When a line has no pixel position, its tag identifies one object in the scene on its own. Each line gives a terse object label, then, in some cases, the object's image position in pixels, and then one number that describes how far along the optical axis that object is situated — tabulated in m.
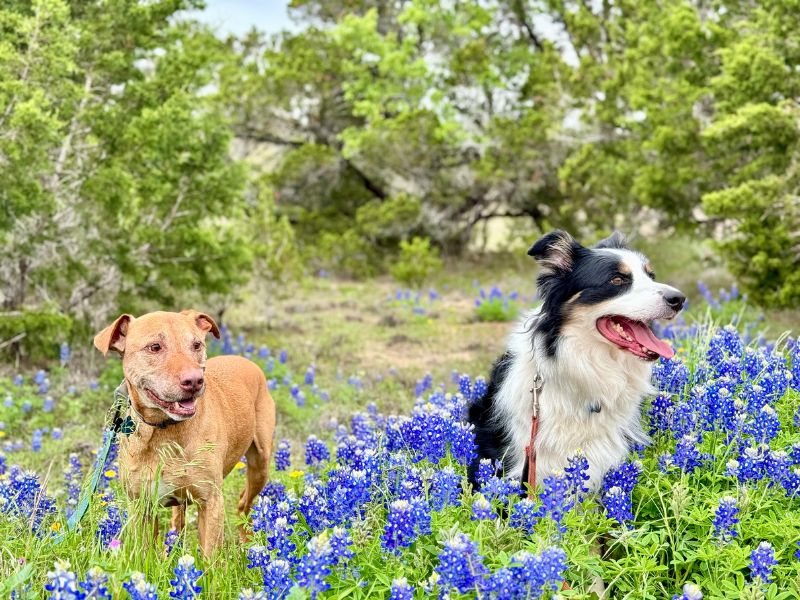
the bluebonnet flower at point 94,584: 2.25
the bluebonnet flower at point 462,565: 2.33
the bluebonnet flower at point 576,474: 2.96
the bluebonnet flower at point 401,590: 2.35
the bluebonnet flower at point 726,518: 2.75
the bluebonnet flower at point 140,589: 2.26
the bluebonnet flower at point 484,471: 3.28
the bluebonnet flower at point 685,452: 3.29
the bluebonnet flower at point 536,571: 2.30
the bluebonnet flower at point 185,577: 2.43
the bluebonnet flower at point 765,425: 3.45
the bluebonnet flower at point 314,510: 3.00
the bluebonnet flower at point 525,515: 2.80
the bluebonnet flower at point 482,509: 2.65
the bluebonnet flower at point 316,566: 2.38
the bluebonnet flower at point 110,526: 3.19
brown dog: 3.33
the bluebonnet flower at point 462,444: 3.50
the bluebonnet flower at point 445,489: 3.01
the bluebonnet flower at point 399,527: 2.63
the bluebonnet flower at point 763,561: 2.52
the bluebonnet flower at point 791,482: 3.14
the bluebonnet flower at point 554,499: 2.79
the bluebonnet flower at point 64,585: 2.14
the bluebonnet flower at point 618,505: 2.99
